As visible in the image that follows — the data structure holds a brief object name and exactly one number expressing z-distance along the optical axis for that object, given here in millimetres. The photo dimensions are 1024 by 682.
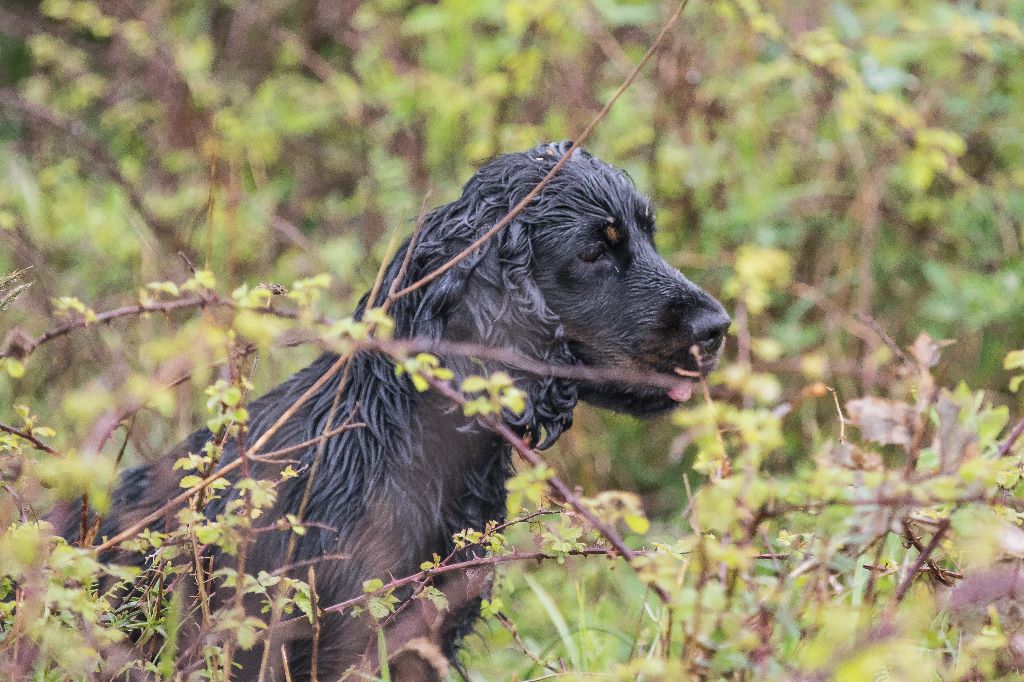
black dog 5278
